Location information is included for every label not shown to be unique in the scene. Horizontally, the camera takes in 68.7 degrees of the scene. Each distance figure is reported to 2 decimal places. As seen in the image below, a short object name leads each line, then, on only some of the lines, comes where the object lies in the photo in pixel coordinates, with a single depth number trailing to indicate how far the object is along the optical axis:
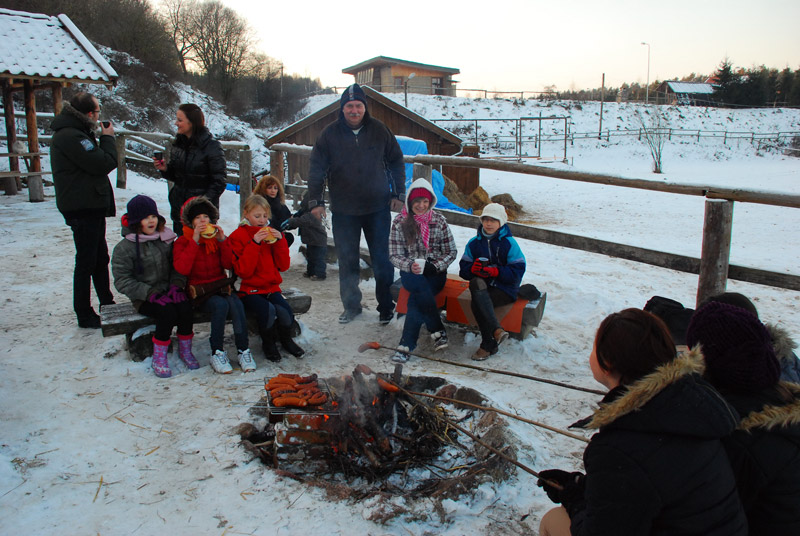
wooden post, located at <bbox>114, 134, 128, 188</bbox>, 11.73
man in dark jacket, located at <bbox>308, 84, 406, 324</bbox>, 5.11
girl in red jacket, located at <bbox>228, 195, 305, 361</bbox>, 4.32
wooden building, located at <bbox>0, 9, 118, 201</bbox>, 9.30
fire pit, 2.85
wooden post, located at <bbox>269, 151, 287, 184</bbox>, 8.39
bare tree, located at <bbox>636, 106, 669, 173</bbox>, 28.62
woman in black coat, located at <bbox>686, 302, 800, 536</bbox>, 1.71
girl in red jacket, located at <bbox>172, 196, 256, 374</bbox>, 4.12
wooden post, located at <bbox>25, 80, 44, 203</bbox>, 10.51
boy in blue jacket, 4.49
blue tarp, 13.46
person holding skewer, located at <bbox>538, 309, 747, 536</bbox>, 1.60
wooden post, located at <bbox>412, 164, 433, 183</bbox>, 6.58
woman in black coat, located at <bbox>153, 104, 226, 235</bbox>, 5.13
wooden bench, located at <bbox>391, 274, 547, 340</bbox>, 4.60
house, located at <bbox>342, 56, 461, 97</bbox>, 46.81
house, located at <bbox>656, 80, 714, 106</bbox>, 51.00
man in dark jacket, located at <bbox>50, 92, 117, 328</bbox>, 4.49
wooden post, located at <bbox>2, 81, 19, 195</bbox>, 10.39
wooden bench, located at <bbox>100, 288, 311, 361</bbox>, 4.00
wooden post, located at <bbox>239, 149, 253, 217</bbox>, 7.90
